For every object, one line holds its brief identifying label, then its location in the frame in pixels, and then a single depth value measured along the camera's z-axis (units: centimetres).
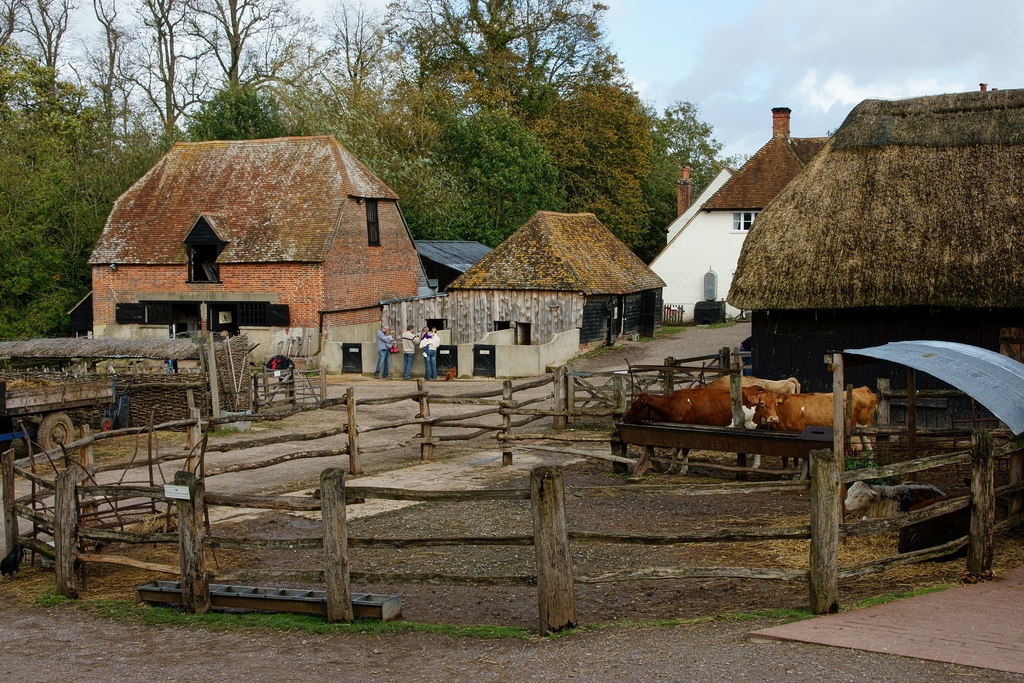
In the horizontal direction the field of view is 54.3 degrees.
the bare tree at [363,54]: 5397
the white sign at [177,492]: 870
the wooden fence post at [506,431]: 1650
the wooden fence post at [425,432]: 1728
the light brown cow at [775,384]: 1572
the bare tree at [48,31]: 4850
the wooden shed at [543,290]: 3259
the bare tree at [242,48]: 5144
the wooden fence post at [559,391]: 1920
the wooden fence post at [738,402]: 1406
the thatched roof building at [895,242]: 1733
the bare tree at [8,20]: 4644
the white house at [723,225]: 4484
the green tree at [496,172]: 4584
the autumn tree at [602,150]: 5059
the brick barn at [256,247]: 3369
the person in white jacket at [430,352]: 3019
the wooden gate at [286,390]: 2308
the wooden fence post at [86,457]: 1155
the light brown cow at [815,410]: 1420
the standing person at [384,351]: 3070
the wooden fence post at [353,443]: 1562
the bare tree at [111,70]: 5094
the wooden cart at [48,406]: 1733
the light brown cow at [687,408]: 1491
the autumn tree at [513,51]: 5047
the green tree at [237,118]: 4572
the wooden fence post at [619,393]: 1899
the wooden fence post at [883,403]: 1460
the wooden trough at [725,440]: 1290
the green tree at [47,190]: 3744
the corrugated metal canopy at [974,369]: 977
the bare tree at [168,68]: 5066
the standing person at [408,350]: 3083
